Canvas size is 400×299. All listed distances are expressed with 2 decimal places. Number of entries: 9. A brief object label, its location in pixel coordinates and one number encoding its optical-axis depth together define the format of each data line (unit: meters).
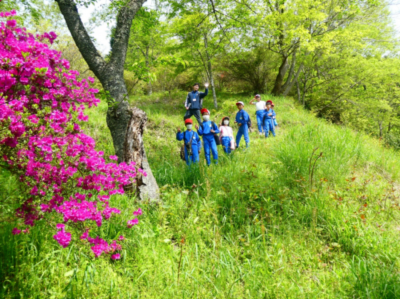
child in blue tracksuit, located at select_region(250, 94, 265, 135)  8.37
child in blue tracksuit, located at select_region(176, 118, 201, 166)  5.72
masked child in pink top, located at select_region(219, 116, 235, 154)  6.22
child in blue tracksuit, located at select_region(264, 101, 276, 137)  8.27
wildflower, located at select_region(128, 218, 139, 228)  2.50
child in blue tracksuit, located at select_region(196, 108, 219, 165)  5.75
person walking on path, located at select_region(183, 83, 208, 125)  8.49
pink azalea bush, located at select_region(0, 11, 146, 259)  1.70
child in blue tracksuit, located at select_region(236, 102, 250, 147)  6.91
